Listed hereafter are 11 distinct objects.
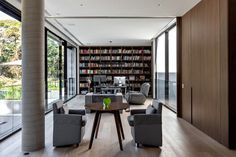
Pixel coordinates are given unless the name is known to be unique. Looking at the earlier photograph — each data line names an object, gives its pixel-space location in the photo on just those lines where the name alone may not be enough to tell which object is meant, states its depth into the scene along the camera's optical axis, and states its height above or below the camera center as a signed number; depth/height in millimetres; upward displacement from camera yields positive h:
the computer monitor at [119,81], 8163 -125
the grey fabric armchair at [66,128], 3037 -892
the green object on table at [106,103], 3293 -479
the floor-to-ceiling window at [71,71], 8675 +395
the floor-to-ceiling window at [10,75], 3589 +97
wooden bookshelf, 10166 +943
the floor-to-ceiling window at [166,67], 6172 +465
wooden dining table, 3056 -568
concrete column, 2965 +69
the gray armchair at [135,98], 7155 -835
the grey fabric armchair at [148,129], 3040 -913
